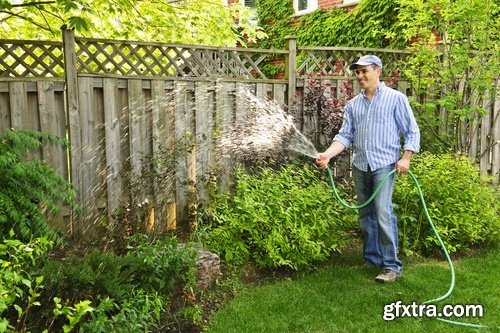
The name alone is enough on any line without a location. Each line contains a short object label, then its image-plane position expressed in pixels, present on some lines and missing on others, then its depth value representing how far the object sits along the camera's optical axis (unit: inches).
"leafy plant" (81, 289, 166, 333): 115.6
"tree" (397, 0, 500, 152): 244.8
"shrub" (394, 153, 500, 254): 209.2
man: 175.2
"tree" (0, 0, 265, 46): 284.0
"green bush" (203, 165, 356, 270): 186.4
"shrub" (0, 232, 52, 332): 92.4
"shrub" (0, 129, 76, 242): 159.3
